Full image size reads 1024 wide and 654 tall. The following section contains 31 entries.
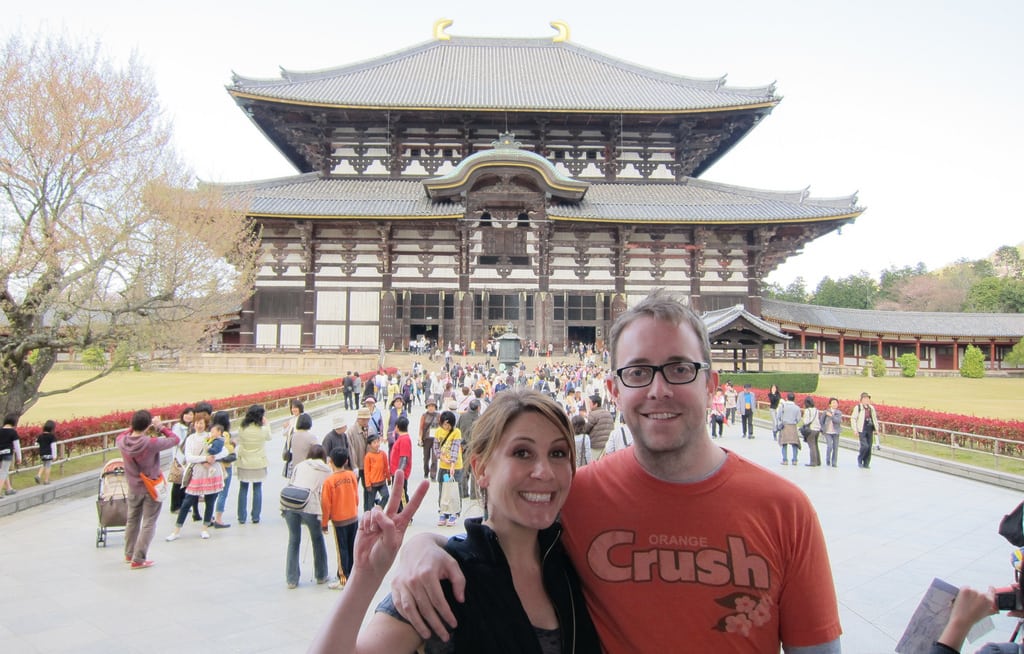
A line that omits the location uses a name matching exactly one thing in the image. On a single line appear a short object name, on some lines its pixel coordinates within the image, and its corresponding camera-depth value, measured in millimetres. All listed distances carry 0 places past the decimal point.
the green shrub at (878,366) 34178
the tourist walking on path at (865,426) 11883
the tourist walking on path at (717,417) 14992
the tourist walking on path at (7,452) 8930
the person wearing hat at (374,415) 8922
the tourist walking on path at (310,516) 6016
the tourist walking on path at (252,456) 8133
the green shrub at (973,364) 35500
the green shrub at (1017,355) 36938
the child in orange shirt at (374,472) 7473
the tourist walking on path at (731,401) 17745
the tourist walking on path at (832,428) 12164
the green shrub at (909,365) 35281
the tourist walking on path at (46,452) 9820
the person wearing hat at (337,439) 7289
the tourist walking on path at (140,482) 6520
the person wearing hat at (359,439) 7984
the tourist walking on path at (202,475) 7742
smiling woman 1624
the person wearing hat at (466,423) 8734
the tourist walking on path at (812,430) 12188
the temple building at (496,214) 29859
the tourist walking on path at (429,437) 9456
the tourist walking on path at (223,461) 8086
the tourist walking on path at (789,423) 12117
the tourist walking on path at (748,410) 15984
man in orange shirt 1903
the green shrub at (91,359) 28688
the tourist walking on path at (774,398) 17469
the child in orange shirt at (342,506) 5930
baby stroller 7047
